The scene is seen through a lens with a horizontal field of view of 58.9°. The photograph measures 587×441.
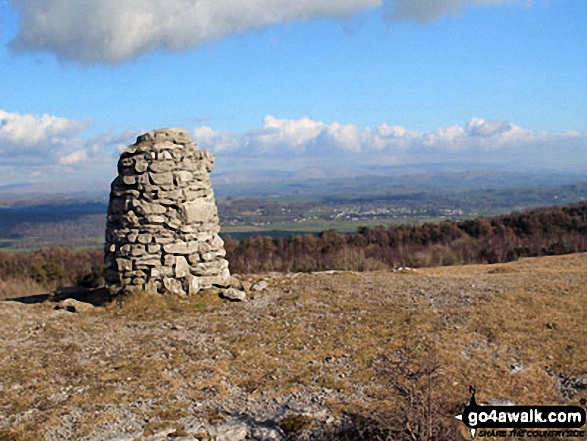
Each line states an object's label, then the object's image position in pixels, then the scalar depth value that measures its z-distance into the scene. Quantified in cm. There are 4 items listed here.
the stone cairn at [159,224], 1446
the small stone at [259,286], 1605
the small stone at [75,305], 1396
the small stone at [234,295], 1472
